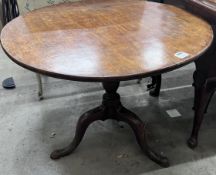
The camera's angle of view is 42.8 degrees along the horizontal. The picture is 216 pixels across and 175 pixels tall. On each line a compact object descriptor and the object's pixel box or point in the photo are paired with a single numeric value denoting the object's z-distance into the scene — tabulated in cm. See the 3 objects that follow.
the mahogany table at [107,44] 106
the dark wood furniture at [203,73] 150
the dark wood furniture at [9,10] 283
